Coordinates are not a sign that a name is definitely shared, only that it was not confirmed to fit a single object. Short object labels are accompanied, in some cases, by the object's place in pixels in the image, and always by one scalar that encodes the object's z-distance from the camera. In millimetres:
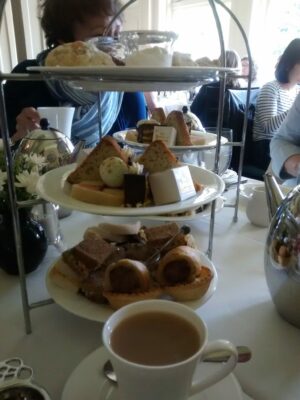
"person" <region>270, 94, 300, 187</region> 1149
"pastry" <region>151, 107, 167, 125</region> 1130
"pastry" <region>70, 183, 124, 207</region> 425
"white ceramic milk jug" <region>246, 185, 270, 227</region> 760
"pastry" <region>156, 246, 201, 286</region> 464
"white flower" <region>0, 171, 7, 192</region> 550
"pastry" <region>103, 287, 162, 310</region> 430
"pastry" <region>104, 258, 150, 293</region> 446
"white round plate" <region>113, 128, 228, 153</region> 786
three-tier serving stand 396
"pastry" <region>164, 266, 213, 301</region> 453
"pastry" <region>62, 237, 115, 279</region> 475
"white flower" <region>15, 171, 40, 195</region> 538
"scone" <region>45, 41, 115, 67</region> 438
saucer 349
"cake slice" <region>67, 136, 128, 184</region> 481
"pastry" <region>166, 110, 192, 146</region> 869
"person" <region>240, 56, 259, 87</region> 2977
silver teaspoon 377
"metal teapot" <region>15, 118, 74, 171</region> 747
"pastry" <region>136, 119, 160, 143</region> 936
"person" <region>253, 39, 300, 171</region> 2371
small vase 548
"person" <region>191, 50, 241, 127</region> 2373
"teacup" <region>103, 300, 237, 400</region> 293
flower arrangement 540
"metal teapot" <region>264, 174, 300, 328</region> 439
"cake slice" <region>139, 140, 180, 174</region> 490
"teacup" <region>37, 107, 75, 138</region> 914
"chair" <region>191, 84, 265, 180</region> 2354
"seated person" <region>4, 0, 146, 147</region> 1075
